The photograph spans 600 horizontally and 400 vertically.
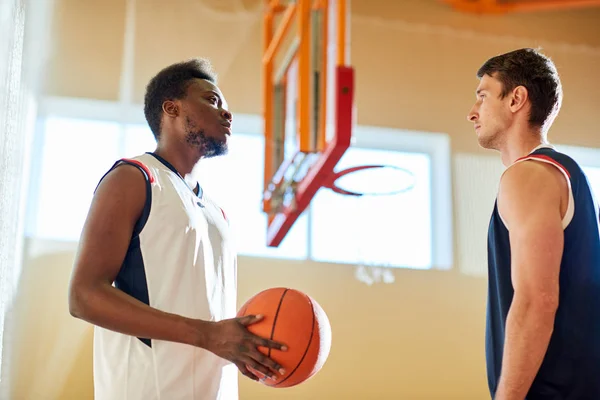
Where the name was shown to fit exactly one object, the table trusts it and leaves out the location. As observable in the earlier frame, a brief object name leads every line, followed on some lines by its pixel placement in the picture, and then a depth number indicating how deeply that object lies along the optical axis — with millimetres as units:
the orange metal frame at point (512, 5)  6230
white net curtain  3469
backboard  3365
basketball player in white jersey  2156
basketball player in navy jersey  1909
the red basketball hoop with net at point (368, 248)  5582
